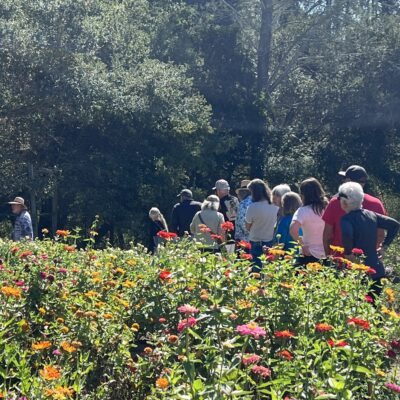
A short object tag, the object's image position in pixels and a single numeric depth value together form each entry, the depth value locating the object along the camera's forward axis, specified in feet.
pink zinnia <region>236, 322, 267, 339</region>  9.59
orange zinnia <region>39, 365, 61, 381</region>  9.47
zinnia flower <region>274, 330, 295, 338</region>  10.90
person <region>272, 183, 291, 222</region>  27.55
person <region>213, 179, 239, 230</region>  34.68
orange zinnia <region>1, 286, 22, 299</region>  12.56
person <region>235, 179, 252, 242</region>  30.42
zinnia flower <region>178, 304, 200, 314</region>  9.99
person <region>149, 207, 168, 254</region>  39.63
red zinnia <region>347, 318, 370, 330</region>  10.87
